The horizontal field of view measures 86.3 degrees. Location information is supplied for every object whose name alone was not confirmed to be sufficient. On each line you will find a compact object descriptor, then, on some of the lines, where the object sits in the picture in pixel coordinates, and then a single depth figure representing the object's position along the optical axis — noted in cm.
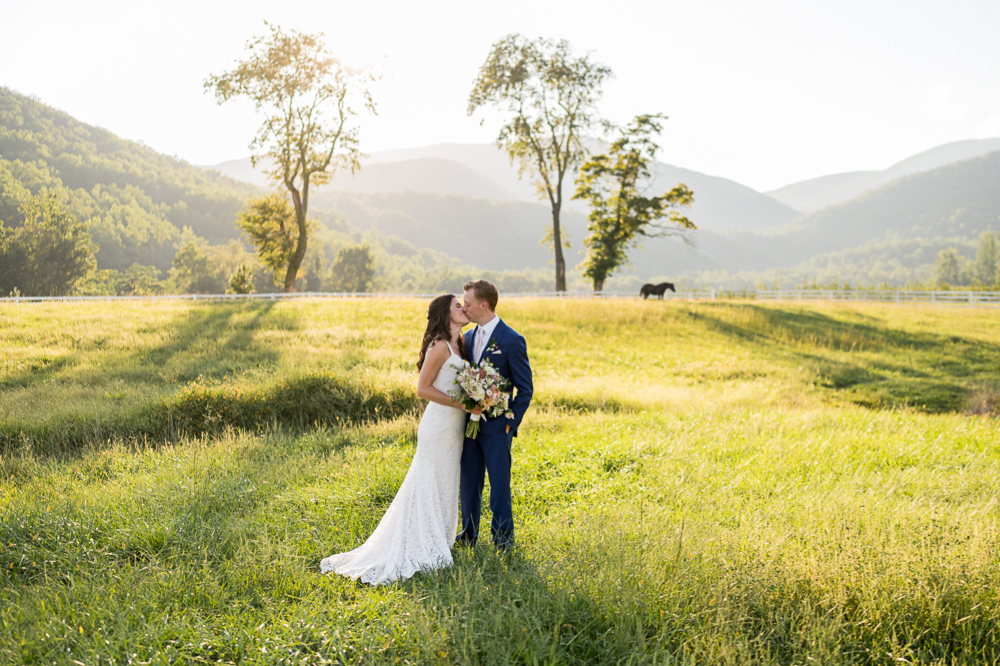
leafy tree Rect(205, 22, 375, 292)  3316
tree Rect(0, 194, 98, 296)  5694
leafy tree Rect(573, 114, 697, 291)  3450
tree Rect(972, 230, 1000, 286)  11606
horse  3290
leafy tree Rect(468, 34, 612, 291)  3506
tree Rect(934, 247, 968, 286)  11856
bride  515
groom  525
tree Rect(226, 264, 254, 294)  4781
